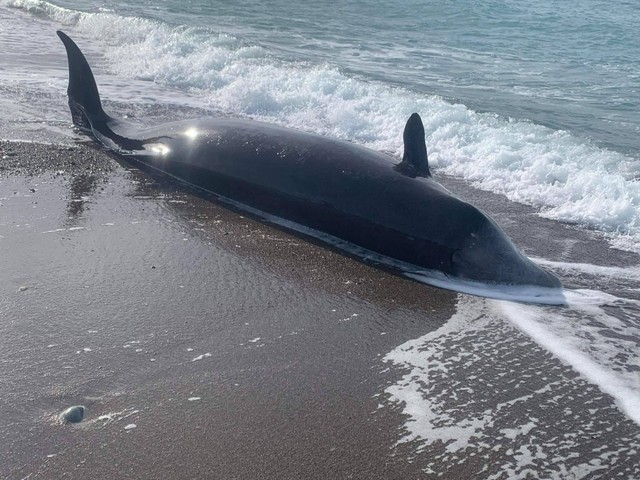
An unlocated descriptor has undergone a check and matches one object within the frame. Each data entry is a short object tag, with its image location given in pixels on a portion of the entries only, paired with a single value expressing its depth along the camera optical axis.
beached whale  5.79
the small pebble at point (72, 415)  3.73
